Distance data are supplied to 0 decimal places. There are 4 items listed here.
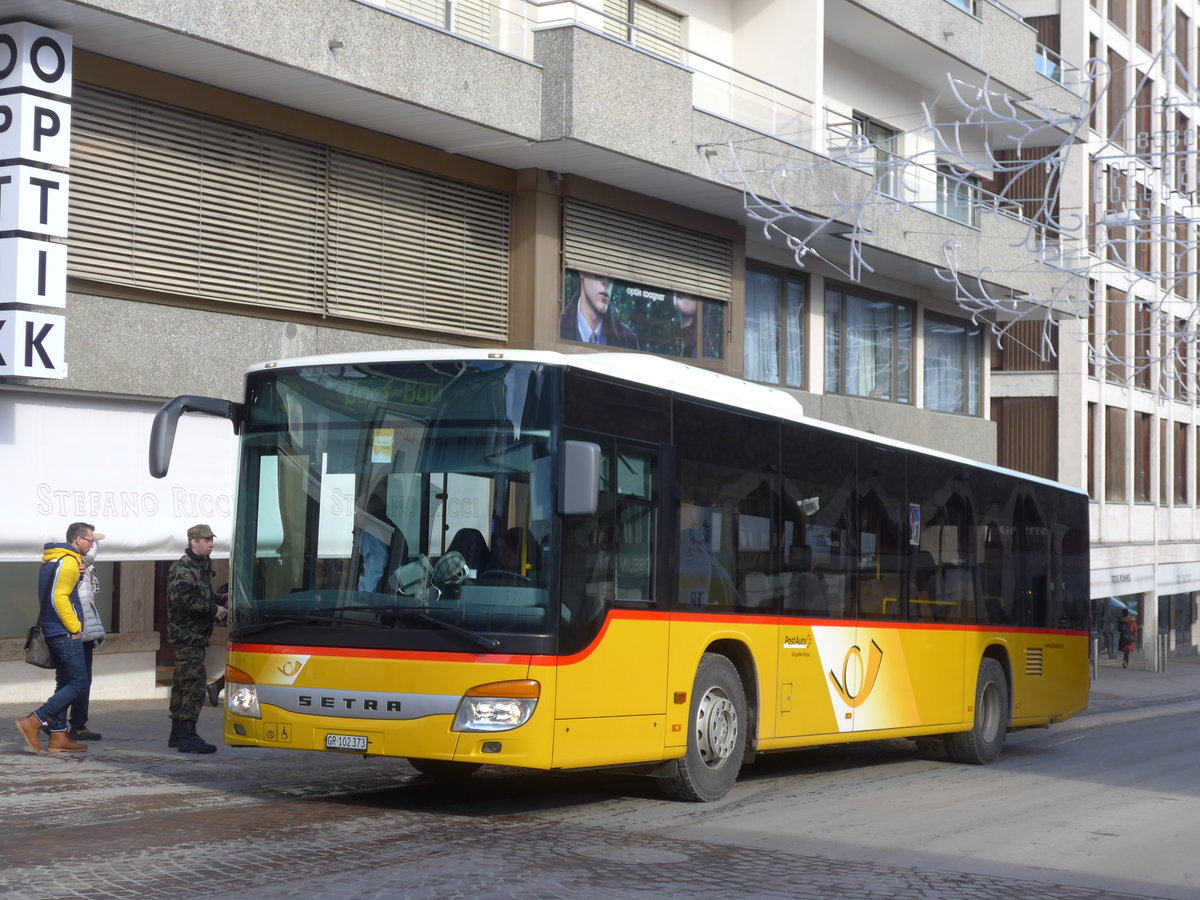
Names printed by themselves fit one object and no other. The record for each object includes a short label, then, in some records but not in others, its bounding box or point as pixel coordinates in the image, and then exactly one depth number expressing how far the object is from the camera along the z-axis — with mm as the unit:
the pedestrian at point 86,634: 13320
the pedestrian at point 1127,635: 44031
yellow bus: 9094
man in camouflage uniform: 12484
